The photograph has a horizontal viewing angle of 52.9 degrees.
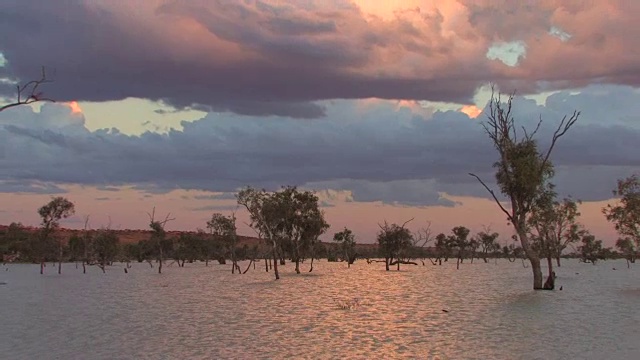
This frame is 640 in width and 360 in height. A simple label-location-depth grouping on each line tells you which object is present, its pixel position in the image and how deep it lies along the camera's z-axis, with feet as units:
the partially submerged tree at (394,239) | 389.60
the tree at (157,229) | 385.50
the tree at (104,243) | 453.08
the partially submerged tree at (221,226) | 454.40
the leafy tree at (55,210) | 382.42
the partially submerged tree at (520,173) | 184.44
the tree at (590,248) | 565.53
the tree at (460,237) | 614.75
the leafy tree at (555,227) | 240.12
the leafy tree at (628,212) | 189.37
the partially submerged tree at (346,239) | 558.15
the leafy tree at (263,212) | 272.66
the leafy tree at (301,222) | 350.58
